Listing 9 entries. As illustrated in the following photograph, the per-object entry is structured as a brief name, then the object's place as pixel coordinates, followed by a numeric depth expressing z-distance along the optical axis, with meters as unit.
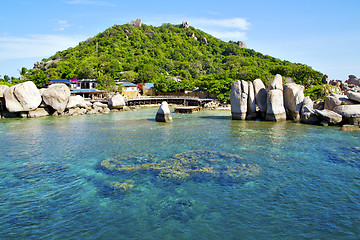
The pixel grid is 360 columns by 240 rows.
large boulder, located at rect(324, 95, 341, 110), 35.88
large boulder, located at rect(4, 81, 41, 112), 44.03
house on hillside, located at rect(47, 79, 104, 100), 73.81
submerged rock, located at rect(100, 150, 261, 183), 16.12
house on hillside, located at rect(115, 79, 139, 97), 79.99
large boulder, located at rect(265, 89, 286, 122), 38.00
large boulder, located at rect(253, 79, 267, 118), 40.94
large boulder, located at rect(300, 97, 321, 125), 36.22
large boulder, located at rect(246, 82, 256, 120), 40.94
